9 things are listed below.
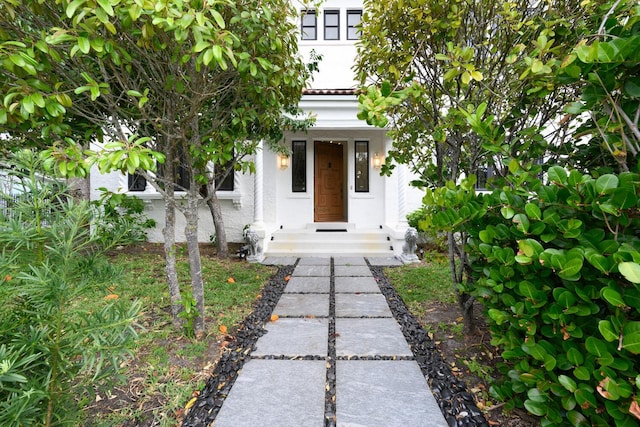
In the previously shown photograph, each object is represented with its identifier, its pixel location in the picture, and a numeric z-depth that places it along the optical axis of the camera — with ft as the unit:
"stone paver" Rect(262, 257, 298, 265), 20.39
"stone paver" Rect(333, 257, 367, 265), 20.29
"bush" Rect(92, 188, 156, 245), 4.95
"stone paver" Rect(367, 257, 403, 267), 19.98
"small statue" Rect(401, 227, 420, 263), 20.61
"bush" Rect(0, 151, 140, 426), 3.51
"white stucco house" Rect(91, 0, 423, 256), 23.41
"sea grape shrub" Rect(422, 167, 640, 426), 3.78
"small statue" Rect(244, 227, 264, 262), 21.25
